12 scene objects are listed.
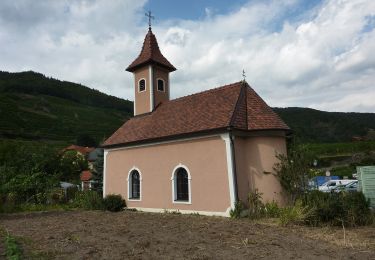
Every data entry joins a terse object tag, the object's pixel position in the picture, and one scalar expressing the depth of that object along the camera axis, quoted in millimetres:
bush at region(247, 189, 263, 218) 13867
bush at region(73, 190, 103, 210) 19539
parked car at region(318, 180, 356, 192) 29503
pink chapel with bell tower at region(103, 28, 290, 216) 15078
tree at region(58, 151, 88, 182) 42062
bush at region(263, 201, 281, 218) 13762
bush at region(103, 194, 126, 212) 18984
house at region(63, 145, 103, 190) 45838
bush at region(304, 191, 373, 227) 11805
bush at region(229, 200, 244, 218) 14203
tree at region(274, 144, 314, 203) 14133
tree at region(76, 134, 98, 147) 81075
